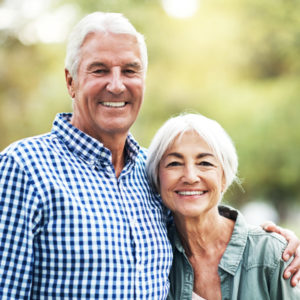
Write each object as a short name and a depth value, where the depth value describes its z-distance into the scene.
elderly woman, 1.77
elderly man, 1.60
